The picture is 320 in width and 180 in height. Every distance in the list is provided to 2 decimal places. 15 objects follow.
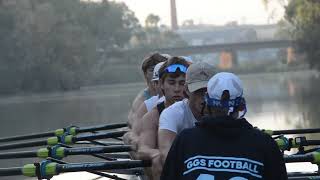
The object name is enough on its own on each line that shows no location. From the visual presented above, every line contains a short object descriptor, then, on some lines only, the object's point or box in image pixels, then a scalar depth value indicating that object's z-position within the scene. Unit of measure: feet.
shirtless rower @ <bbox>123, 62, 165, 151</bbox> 34.86
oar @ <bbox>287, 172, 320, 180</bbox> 37.19
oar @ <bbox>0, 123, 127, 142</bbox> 55.42
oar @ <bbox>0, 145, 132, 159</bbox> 35.37
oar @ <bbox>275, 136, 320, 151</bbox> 37.17
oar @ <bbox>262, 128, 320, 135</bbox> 46.92
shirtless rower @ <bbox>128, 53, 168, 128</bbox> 39.83
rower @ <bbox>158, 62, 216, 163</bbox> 24.76
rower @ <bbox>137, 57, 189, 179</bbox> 29.30
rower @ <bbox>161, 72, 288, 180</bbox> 17.76
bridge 520.83
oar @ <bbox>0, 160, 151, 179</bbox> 29.45
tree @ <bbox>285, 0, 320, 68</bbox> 270.26
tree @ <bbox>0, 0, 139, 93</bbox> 349.41
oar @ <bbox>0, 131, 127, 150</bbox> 48.83
